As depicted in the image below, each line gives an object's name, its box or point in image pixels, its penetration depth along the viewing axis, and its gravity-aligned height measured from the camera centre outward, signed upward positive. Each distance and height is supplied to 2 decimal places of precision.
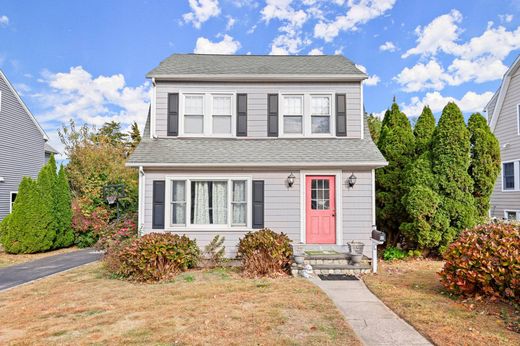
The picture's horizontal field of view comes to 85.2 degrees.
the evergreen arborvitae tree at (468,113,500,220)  8.42 +0.72
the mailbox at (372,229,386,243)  7.21 -1.22
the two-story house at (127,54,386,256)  8.24 +0.98
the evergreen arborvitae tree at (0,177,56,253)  10.18 -1.32
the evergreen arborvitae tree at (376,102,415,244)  9.37 +0.35
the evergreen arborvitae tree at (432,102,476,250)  8.26 +0.38
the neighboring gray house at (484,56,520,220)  12.77 +2.28
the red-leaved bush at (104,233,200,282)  6.61 -1.68
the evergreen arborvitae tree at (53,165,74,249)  11.12 -1.03
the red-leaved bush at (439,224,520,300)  4.85 -1.32
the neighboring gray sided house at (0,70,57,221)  14.11 +2.35
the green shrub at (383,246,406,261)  8.85 -2.03
